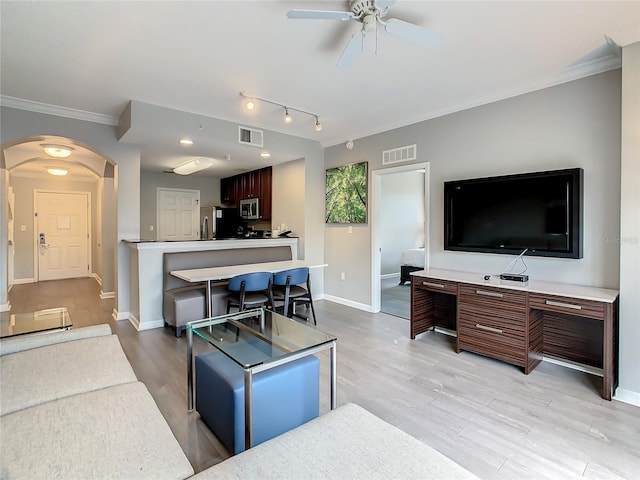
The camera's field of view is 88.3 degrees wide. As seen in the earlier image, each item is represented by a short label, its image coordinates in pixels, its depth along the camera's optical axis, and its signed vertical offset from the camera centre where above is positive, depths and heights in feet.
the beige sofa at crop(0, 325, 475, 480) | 3.46 -2.49
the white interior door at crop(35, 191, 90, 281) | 24.86 +0.13
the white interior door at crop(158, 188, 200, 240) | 25.32 +1.67
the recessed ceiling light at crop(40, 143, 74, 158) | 15.03 +4.01
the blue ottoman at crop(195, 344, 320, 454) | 6.05 -3.19
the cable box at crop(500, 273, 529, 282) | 10.11 -1.39
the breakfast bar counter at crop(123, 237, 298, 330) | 13.46 -1.83
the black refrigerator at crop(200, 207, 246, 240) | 24.18 +0.87
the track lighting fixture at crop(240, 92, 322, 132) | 11.77 +4.93
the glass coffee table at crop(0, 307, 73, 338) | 7.97 -2.27
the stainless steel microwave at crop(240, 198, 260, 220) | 22.00 +1.80
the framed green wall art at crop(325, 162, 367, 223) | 16.44 +2.09
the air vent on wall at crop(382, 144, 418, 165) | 14.24 +3.54
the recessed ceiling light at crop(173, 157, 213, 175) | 18.15 +4.08
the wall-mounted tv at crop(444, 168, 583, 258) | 9.61 +0.62
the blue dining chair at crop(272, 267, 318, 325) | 13.26 -2.42
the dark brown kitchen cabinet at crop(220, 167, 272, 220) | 20.94 +3.31
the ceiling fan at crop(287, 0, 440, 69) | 6.40 +4.27
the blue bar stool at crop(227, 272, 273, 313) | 12.15 -2.18
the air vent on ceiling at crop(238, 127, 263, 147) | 14.93 +4.54
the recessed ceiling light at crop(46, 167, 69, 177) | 21.52 +4.29
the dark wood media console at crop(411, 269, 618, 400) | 8.33 -2.69
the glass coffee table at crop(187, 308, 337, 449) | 5.45 -2.14
